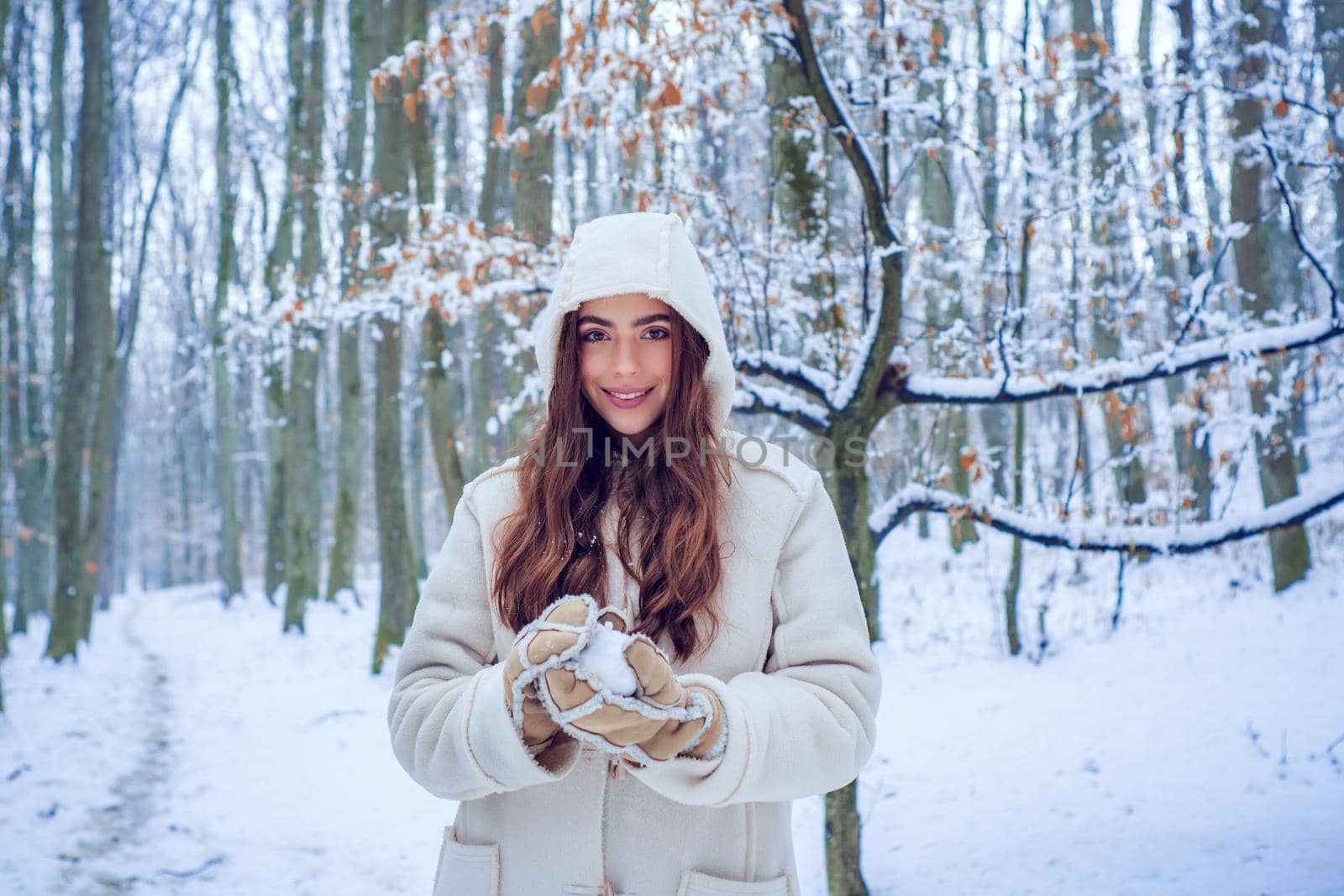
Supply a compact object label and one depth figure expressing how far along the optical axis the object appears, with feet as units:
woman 4.87
